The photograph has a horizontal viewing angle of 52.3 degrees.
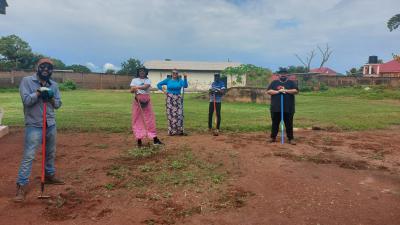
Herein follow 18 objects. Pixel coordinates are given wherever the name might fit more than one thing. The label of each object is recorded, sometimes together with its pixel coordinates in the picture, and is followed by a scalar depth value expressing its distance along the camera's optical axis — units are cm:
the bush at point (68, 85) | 4268
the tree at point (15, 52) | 5275
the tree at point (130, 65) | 6662
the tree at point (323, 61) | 5787
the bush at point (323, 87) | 4081
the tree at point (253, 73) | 4181
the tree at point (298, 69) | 6855
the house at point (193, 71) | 5372
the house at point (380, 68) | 5512
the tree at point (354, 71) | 7012
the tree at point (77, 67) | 6871
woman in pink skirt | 896
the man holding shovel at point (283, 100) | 958
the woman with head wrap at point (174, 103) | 1059
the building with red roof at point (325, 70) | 7181
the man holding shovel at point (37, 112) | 548
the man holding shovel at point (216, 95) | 1124
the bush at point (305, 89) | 4094
